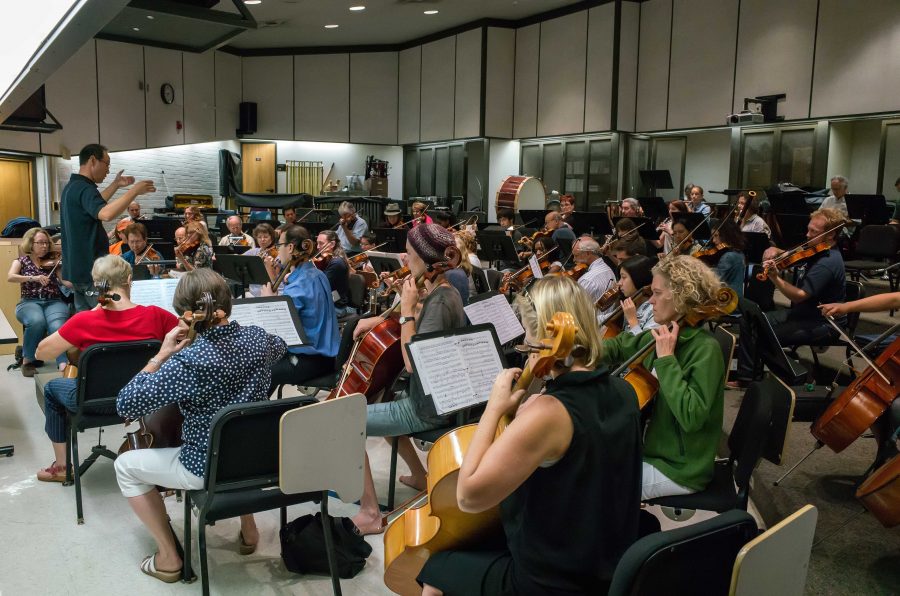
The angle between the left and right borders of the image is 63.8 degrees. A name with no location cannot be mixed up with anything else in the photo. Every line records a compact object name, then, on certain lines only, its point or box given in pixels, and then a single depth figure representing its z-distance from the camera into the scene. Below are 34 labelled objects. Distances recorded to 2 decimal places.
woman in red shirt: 3.36
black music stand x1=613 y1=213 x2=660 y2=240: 7.36
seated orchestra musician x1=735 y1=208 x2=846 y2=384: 4.78
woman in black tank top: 1.59
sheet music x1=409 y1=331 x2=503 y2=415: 2.77
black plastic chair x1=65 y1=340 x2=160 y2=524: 3.21
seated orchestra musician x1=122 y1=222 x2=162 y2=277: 6.48
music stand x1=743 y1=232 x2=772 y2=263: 6.25
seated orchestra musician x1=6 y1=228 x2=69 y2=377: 5.80
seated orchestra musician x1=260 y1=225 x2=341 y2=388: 3.96
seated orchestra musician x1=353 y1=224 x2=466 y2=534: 3.15
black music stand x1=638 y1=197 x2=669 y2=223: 8.97
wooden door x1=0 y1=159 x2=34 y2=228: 10.68
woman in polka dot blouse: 2.44
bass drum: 11.95
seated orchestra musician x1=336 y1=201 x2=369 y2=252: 8.77
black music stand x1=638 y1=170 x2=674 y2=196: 11.93
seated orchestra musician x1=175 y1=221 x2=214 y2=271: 6.21
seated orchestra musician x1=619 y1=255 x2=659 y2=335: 3.72
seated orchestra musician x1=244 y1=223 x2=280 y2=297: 6.55
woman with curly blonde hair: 2.40
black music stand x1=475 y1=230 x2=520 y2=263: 7.11
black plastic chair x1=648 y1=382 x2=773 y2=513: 2.40
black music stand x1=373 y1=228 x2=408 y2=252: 7.73
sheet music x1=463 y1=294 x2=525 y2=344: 3.51
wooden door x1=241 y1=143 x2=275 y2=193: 16.39
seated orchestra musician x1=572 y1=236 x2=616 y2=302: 4.75
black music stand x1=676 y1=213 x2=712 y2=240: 6.56
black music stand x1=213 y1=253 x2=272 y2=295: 5.47
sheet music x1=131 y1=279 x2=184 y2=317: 4.24
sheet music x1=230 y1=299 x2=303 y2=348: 3.73
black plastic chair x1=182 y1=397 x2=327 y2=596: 2.38
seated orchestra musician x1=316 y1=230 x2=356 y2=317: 6.07
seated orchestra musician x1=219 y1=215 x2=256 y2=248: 8.30
